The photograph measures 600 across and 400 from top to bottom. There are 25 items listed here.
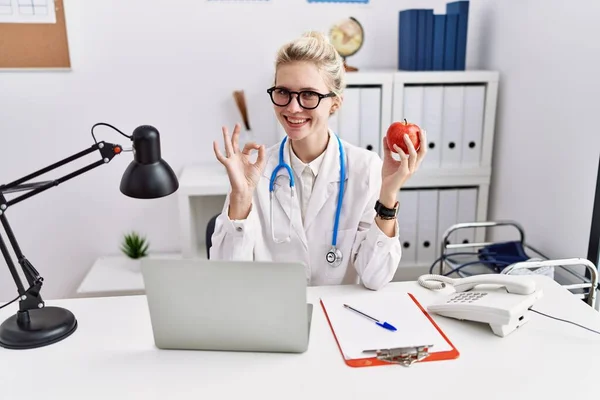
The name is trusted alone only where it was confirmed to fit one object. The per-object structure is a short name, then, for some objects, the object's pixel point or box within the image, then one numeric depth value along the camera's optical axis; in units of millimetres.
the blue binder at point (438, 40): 2402
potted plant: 2617
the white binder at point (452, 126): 2434
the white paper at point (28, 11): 2387
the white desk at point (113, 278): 2352
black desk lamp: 1123
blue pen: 1217
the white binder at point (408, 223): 2516
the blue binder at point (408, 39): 2416
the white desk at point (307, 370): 1025
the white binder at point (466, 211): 2553
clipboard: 1122
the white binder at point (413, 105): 2408
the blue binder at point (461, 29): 2420
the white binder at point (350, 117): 2396
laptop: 1078
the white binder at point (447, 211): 2541
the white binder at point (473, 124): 2449
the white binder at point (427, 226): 2531
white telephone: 1194
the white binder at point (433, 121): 2421
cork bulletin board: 2395
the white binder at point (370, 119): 2412
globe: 2562
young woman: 1463
